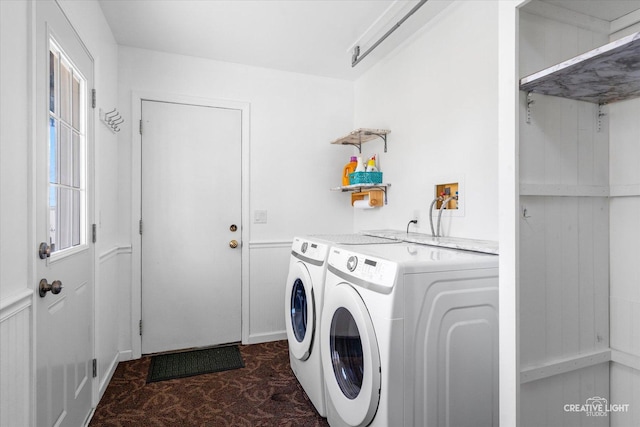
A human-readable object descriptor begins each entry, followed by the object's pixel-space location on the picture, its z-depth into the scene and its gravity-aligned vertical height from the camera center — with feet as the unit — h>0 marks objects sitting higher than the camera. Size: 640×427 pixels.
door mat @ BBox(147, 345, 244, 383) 8.11 -3.85
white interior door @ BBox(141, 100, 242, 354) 9.14 -0.36
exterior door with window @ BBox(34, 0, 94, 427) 4.22 -0.09
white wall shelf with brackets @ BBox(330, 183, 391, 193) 9.27 +0.73
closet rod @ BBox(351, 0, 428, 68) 6.36 +3.91
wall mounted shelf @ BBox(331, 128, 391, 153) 9.16 +2.21
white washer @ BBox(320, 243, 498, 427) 4.09 -1.64
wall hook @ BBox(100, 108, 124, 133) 7.09 +2.07
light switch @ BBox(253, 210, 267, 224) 10.10 -0.13
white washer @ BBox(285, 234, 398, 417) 6.14 -1.85
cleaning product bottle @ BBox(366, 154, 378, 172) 9.38 +1.29
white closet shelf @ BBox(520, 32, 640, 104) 2.98 +1.40
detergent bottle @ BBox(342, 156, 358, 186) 10.02 +1.34
